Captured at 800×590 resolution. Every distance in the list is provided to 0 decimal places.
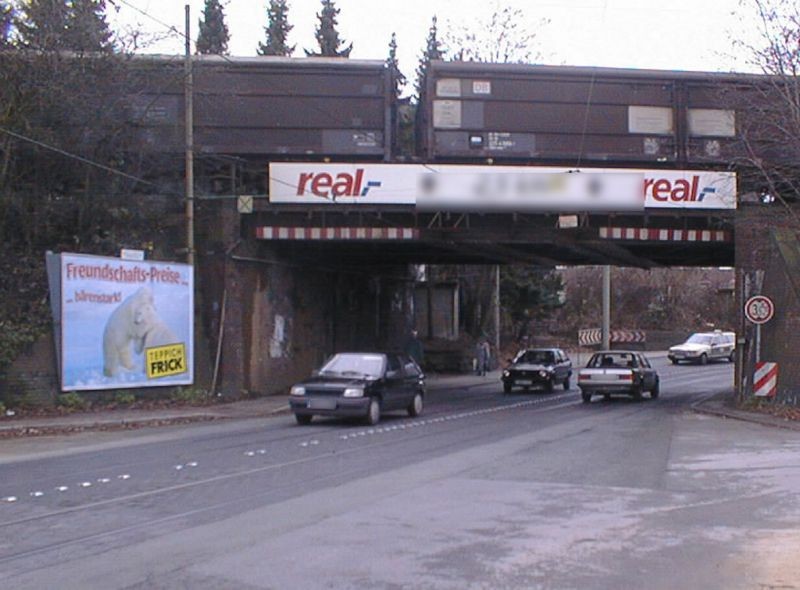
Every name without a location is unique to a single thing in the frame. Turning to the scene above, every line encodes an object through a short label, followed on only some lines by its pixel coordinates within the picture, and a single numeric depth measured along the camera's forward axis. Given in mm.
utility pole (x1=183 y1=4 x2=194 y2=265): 26359
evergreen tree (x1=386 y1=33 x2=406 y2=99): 28578
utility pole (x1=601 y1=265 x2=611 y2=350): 52438
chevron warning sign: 63412
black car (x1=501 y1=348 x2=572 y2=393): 35938
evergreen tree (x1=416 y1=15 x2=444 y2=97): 62028
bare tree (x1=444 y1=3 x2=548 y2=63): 48719
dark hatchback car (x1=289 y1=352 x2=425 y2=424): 20828
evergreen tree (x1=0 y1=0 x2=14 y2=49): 22641
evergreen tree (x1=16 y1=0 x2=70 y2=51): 23469
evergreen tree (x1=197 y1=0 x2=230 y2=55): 64938
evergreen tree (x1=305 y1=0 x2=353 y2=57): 68938
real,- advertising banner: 27125
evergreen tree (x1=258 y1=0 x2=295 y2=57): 68375
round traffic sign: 25291
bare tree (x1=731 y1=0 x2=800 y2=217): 24250
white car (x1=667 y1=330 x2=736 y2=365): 60781
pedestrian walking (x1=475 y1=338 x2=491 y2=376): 46031
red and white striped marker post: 25359
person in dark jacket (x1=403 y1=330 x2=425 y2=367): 41062
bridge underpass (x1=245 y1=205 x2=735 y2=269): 28344
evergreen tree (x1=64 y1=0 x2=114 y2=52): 24531
